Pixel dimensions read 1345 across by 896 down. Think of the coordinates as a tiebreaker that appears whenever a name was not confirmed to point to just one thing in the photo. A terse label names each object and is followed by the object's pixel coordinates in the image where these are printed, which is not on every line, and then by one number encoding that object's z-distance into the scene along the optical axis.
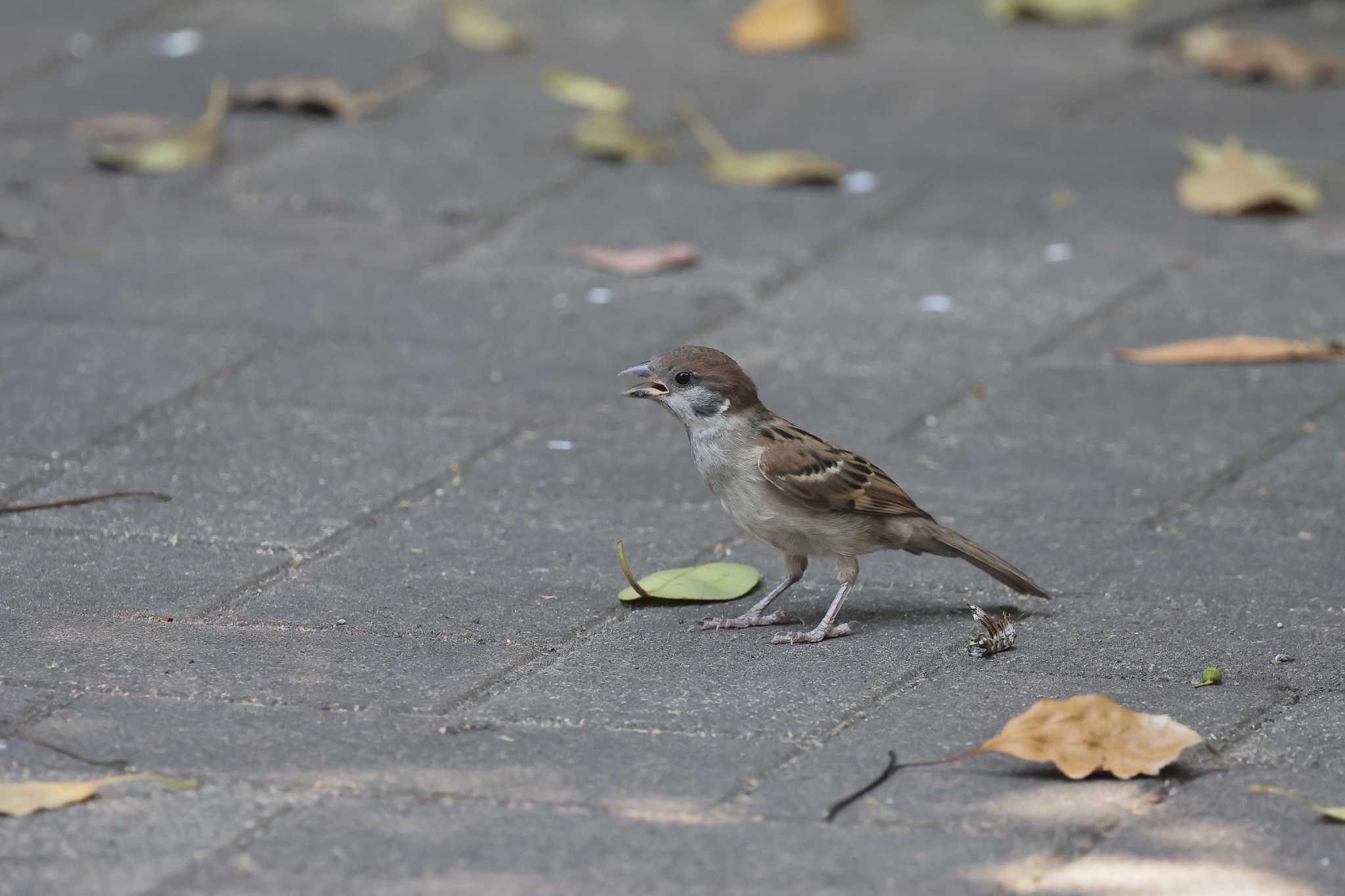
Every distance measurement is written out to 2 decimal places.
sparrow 9.42
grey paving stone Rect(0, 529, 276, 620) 9.52
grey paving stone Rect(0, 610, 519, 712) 8.54
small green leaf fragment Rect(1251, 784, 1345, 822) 7.32
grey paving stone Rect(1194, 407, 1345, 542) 10.55
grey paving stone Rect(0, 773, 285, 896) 6.88
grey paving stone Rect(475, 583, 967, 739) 8.38
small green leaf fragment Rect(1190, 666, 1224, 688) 8.74
